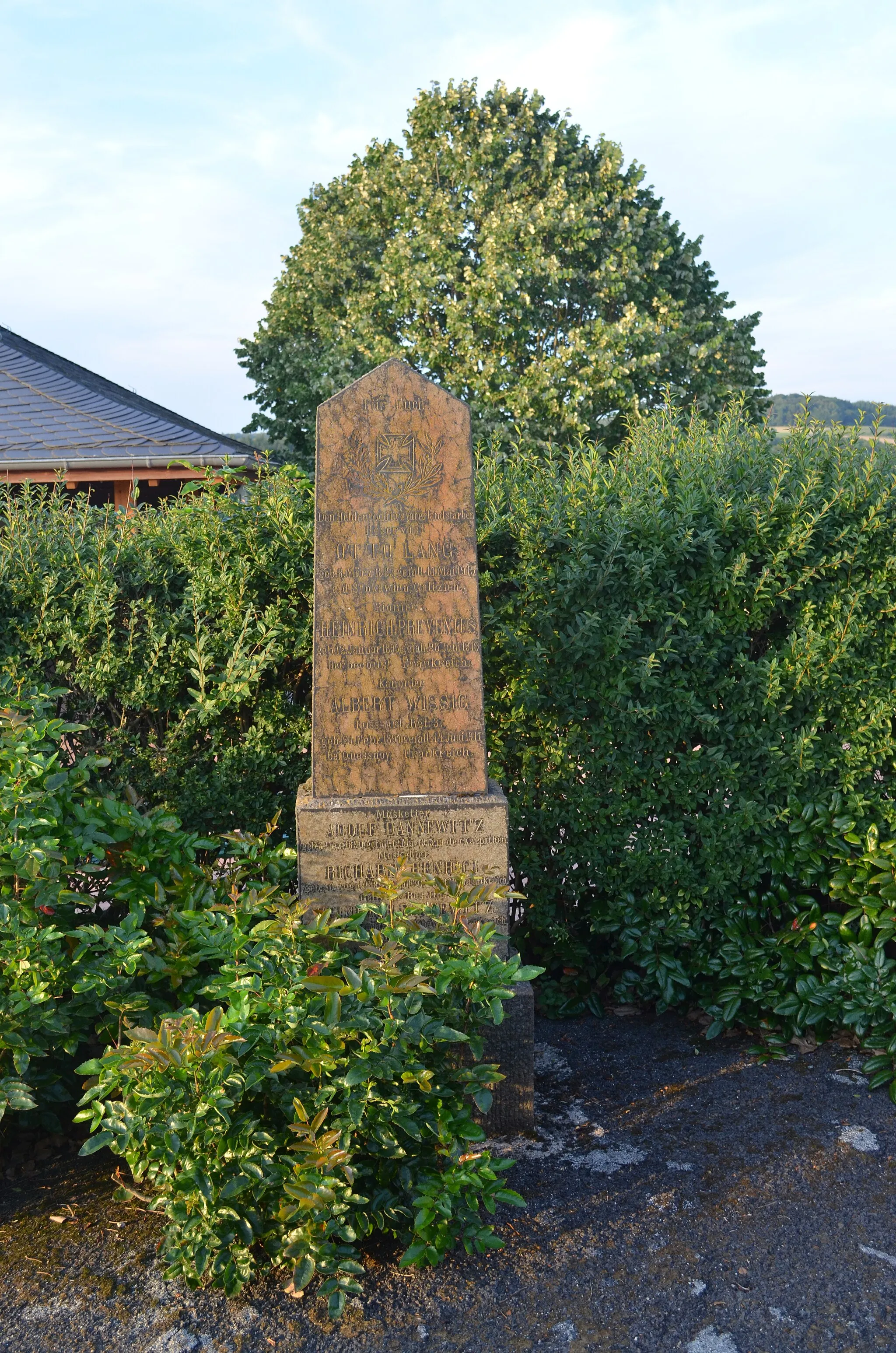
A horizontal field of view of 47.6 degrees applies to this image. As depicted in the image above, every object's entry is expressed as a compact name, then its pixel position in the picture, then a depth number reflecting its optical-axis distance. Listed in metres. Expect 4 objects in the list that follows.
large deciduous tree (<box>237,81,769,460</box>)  20.39
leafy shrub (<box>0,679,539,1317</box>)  2.69
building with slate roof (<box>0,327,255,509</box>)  10.67
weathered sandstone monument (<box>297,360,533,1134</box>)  3.89
